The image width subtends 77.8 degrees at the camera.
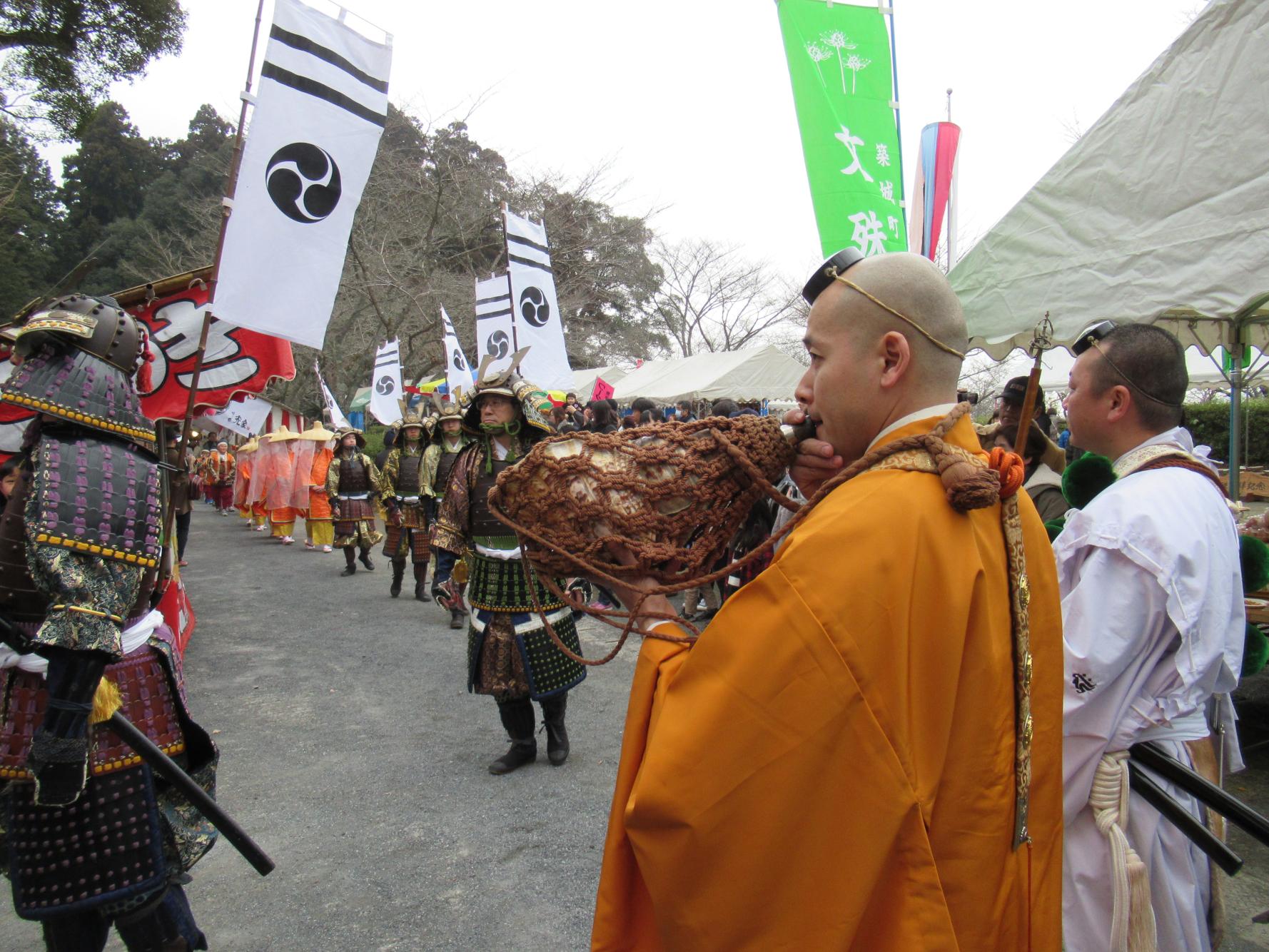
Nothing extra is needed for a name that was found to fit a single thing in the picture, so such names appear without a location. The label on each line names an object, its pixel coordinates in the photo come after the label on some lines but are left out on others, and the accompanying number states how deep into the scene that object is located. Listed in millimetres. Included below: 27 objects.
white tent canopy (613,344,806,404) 16138
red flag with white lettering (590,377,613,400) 18766
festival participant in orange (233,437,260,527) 16578
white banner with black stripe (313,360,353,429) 12039
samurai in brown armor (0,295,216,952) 1995
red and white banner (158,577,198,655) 3361
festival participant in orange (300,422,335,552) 13617
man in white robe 1791
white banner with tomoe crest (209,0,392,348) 3234
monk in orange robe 1046
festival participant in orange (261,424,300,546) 14383
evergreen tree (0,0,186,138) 14203
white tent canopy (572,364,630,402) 23078
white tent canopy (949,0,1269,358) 3744
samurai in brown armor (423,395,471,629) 8930
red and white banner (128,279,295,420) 3930
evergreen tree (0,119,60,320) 15492
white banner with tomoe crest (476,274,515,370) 8039
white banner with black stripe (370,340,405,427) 11664
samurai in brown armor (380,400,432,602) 9281
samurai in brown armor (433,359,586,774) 4434
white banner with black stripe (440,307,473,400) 9398
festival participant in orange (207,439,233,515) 20266
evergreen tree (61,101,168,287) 27438
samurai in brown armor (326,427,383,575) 11203
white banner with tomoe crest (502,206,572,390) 7367
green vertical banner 4707
